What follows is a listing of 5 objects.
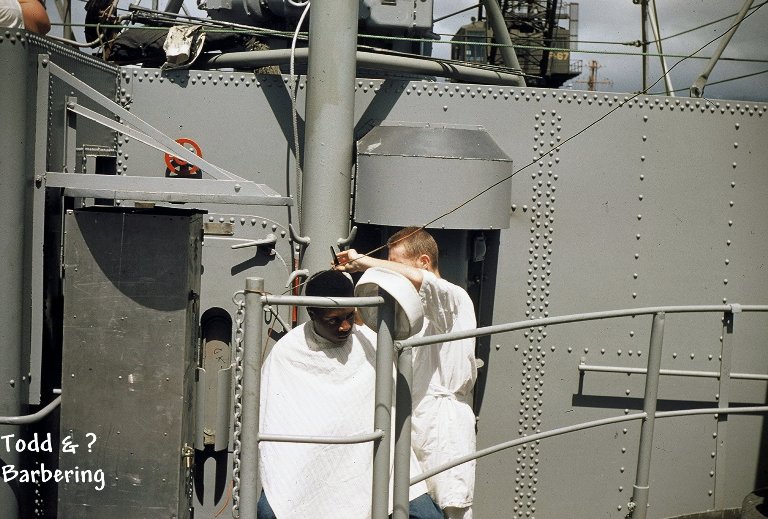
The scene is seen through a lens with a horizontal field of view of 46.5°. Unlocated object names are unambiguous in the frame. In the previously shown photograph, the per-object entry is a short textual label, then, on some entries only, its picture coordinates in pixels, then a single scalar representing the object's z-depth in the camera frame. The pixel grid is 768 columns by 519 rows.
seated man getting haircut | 3.37
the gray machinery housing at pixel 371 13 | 5.89
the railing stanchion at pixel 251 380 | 3.00
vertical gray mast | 4.74
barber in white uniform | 3.66
